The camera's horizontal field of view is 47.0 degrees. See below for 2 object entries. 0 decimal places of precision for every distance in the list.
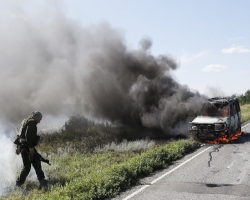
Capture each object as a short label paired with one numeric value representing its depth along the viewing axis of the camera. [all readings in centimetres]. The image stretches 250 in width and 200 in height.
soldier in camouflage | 743
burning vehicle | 1306
